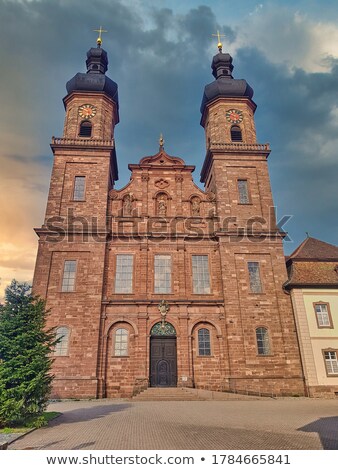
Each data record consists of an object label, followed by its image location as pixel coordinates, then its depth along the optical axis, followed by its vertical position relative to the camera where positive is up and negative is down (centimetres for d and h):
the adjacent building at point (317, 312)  2108 +357
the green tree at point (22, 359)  1031 +52
